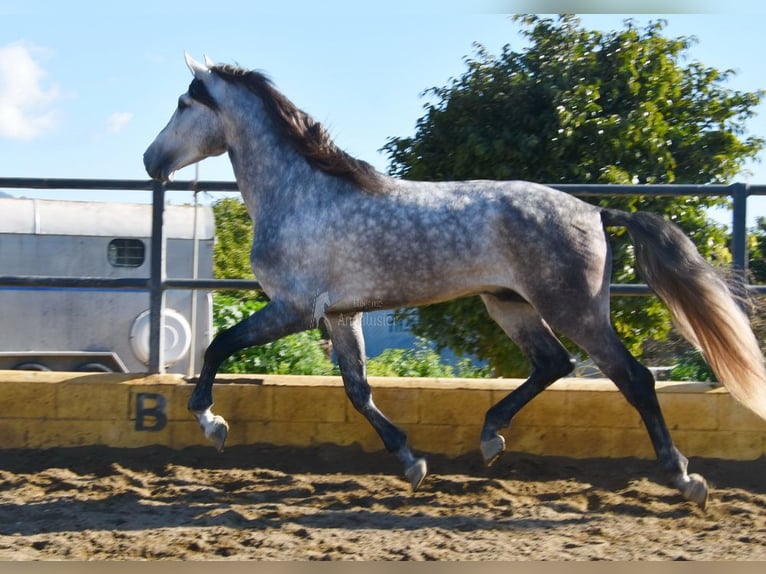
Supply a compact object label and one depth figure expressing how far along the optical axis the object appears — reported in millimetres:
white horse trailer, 11055
